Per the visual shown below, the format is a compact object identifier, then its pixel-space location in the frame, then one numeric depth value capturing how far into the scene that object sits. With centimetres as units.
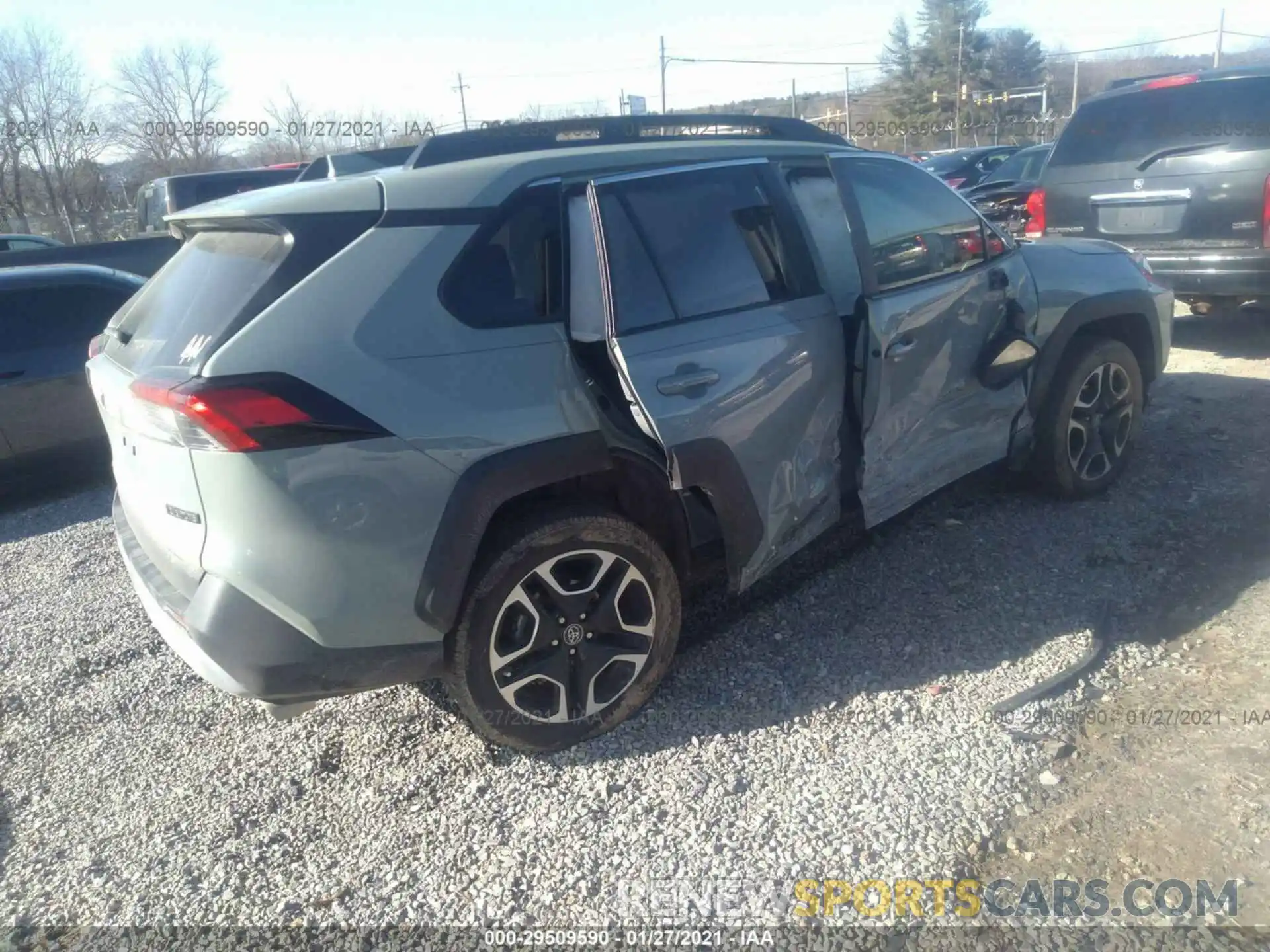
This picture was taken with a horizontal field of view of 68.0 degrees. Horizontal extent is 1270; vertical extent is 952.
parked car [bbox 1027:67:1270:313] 637
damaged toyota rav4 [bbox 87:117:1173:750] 256
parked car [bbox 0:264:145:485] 596
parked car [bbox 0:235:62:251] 1738
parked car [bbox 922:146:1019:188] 1856
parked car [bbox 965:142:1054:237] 858
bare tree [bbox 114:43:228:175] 3081
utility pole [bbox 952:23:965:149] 4071
